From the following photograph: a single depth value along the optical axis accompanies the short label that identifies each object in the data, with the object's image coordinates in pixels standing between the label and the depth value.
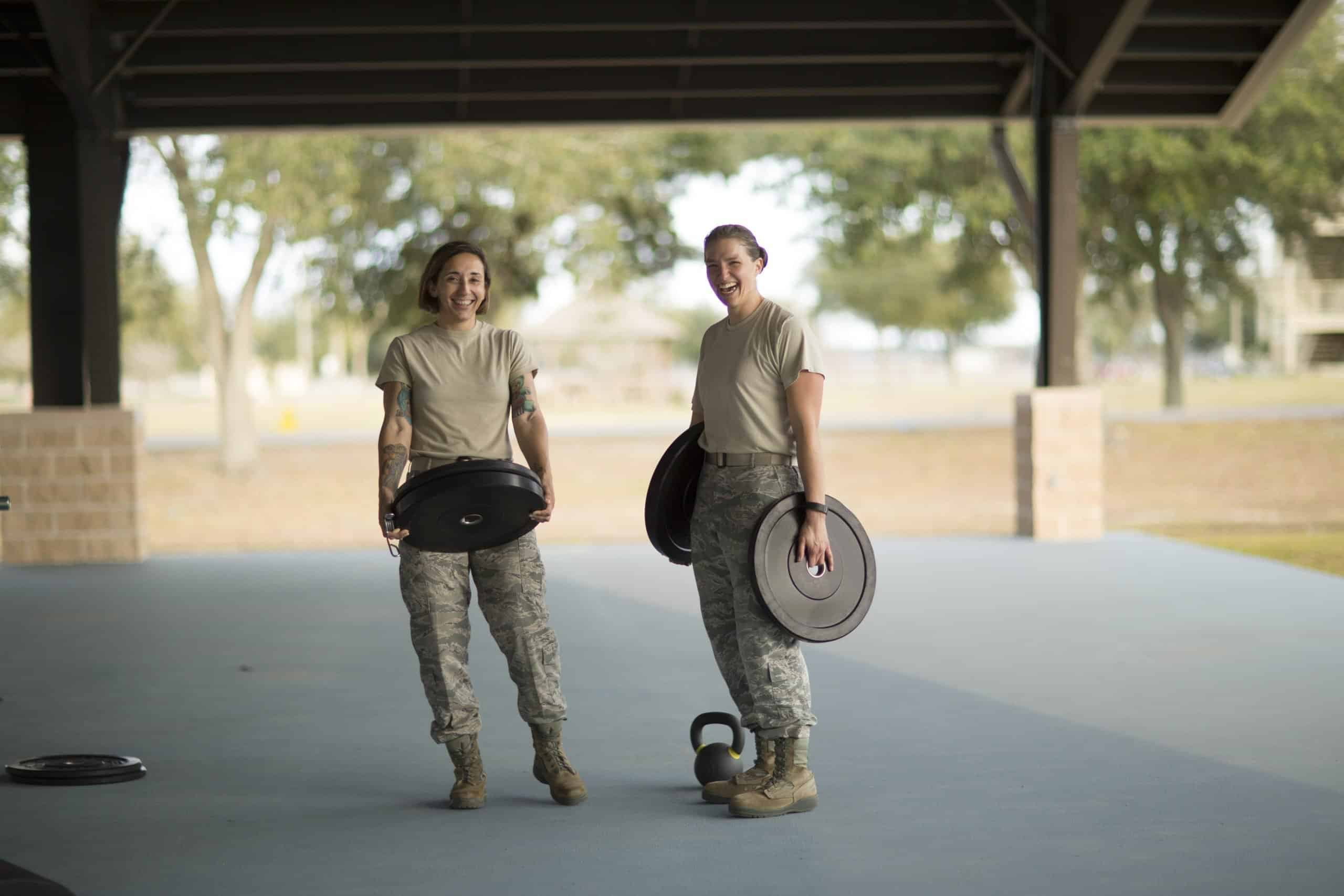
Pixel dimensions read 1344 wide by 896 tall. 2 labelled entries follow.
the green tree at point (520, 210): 26.66
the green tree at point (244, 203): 23.80
